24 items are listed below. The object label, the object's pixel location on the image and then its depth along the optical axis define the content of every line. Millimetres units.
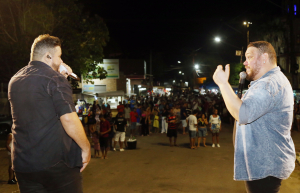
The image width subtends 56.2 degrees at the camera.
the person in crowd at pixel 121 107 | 18056
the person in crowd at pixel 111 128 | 11483
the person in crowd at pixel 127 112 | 18031
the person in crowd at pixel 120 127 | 11780
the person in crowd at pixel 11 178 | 7391
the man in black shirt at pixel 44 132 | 1982
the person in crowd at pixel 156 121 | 17453
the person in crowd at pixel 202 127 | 12672
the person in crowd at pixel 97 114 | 12922
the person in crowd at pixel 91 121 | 14398
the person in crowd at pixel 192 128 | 12453
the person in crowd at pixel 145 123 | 16422
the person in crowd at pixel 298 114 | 16716
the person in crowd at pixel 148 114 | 16528
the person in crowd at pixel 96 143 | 10909
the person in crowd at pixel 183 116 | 17266
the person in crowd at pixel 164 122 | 17259
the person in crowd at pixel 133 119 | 15516
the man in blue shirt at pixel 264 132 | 2080
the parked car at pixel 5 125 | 15570
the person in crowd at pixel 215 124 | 12703
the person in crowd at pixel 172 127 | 12977
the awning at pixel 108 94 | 28906
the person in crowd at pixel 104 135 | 10750
